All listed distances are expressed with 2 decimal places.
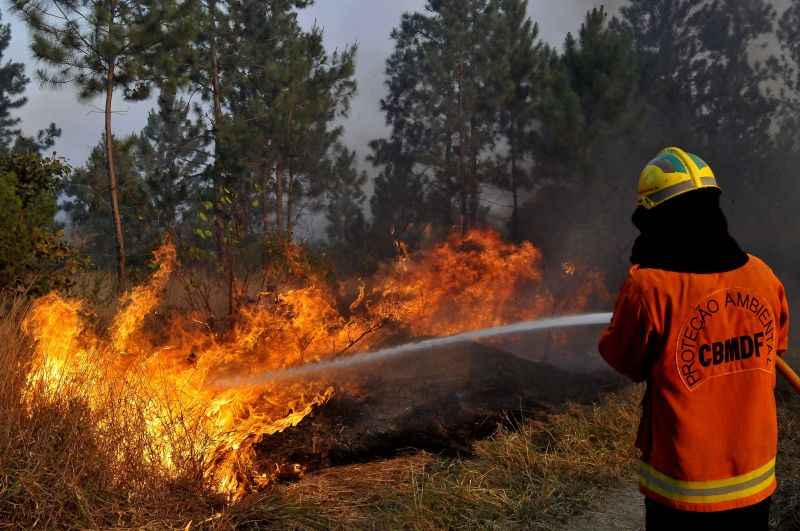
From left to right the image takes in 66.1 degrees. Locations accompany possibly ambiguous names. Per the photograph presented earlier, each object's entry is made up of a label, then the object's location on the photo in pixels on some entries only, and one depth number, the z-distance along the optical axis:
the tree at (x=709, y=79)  24.48
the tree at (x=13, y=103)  26.34
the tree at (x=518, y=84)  21.59
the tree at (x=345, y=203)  24.22
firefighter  2.03
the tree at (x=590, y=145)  19.17
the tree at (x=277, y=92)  17.55
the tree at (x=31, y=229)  6.72
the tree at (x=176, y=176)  15.16
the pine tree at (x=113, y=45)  10.29
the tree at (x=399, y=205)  23.64
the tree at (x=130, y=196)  12.13
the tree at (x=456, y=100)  23.02
